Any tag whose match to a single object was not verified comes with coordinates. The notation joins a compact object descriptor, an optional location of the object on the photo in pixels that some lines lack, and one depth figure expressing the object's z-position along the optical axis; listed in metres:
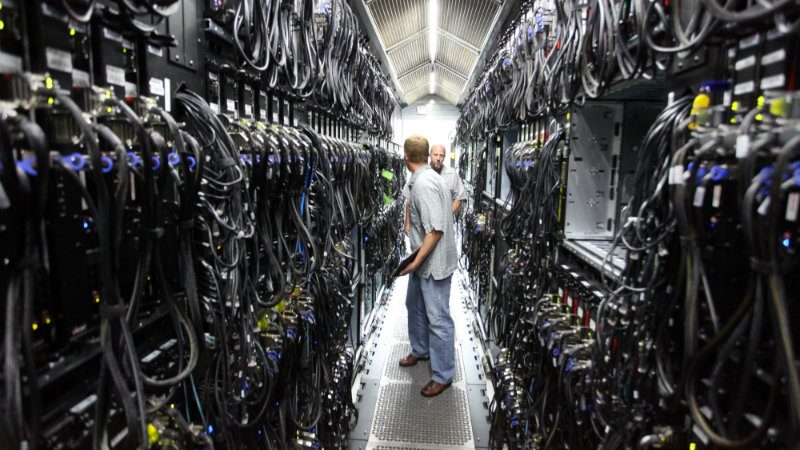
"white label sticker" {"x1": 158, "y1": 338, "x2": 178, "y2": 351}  1.54
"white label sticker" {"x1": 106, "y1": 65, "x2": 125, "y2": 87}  1.29
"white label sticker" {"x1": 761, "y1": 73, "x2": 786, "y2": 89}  1.04
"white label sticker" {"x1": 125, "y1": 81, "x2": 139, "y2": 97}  1.40
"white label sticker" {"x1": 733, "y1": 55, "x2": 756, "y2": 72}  1.15
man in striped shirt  3.86
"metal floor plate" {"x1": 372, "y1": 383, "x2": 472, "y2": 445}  3.61
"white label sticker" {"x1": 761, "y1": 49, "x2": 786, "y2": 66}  1.04
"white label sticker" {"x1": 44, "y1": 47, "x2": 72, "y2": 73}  1.06
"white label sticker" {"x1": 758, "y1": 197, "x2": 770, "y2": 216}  0.92
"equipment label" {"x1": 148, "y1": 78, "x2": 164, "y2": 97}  1.49
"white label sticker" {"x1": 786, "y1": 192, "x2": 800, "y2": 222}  0.92
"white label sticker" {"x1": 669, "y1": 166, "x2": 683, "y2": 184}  1.23
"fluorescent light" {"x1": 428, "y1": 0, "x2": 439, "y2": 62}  6.17
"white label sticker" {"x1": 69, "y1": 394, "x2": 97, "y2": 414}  1.11
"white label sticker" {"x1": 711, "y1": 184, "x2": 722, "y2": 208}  1.15
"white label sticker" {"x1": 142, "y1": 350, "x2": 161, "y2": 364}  1.44
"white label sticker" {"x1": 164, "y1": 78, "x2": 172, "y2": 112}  1.59
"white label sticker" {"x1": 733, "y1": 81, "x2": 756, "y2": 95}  1.14
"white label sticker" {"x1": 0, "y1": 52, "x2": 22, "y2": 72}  0.96
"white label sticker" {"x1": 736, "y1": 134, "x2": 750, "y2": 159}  0.99
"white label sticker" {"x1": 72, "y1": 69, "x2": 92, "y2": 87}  1.09
